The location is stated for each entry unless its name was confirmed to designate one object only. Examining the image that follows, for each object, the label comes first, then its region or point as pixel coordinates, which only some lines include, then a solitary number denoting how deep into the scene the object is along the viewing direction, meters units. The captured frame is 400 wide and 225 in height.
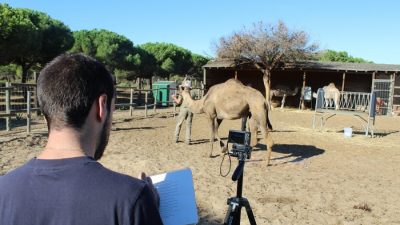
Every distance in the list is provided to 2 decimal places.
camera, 3.92
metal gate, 28.57
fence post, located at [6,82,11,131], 12.33
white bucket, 15.06
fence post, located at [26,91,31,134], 12.10
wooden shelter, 29.56
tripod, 3.63
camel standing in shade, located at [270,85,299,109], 30.22
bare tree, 29.70
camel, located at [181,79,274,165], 9.50
